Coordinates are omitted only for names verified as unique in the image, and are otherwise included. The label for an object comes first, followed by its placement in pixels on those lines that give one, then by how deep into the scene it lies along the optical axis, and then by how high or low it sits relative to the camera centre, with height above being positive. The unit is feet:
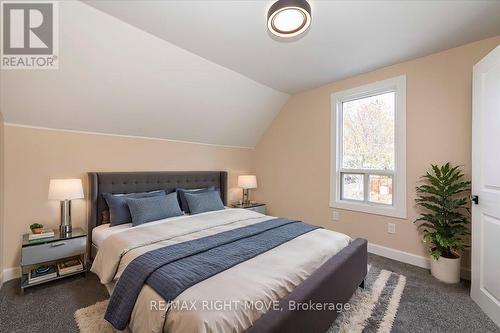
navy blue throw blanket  4.50 -2.26
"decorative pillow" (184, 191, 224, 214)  10.39 -1.78
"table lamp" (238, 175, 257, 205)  13.82 -1.04
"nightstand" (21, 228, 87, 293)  7.02 -2.87
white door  5.90 -0.50
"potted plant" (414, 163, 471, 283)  7.64 -1.88
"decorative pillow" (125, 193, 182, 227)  8.55 -1.78
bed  3.82 -2.46
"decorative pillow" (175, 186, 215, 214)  10.88 -1.54
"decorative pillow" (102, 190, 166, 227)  8.69 -1.77
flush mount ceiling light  5.22 +3.70
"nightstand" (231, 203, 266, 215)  13.57 -2.54
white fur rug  5.56 -4.03
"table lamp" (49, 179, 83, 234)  7.74 -1.03
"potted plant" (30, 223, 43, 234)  7.77 -2.24
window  9.65 +0.84
